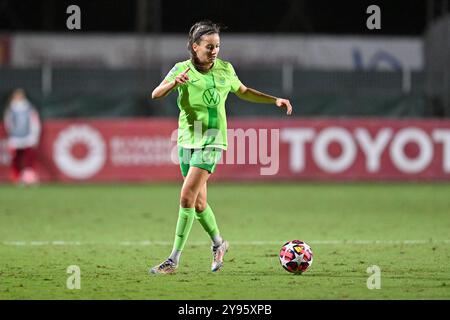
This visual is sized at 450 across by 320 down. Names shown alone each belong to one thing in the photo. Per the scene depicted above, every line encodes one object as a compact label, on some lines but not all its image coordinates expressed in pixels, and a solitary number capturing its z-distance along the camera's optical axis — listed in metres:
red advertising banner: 43.56
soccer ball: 18.14
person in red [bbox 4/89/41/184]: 43.31
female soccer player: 18.22
